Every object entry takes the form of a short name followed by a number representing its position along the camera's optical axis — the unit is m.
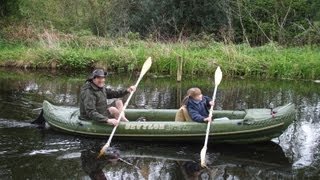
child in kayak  7.43
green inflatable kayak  7.21
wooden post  14.32
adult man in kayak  7.45
